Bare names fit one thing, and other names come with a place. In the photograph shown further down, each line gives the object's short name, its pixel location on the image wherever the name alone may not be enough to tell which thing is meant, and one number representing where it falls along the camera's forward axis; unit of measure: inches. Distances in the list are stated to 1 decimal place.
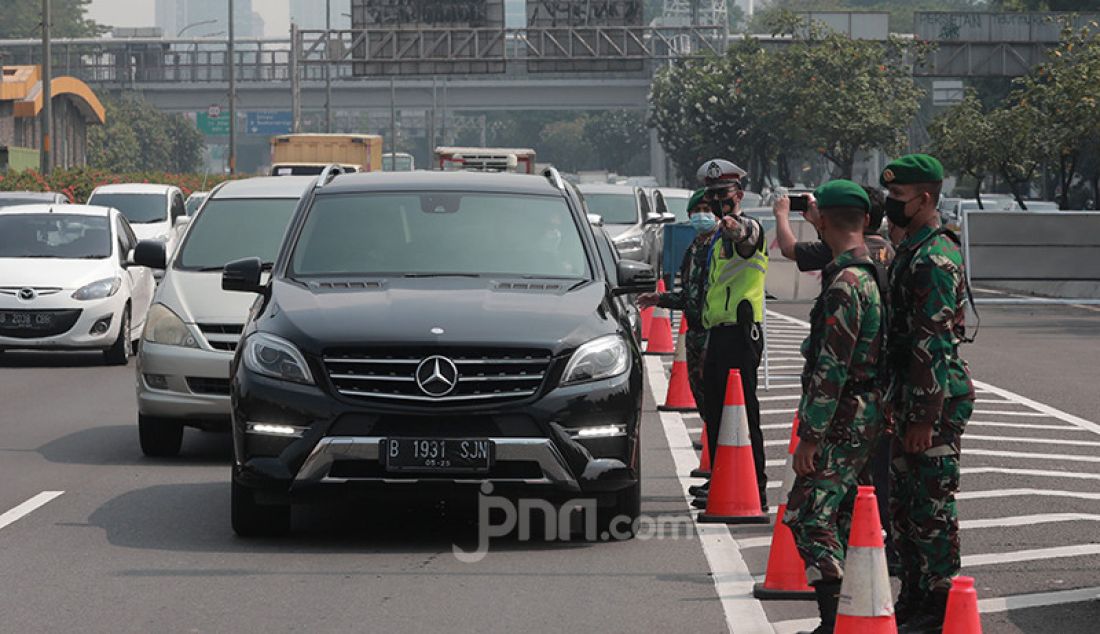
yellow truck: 2027.6
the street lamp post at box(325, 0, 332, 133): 3335.4
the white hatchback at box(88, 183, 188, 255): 1332.4
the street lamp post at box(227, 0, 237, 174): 2469.1
